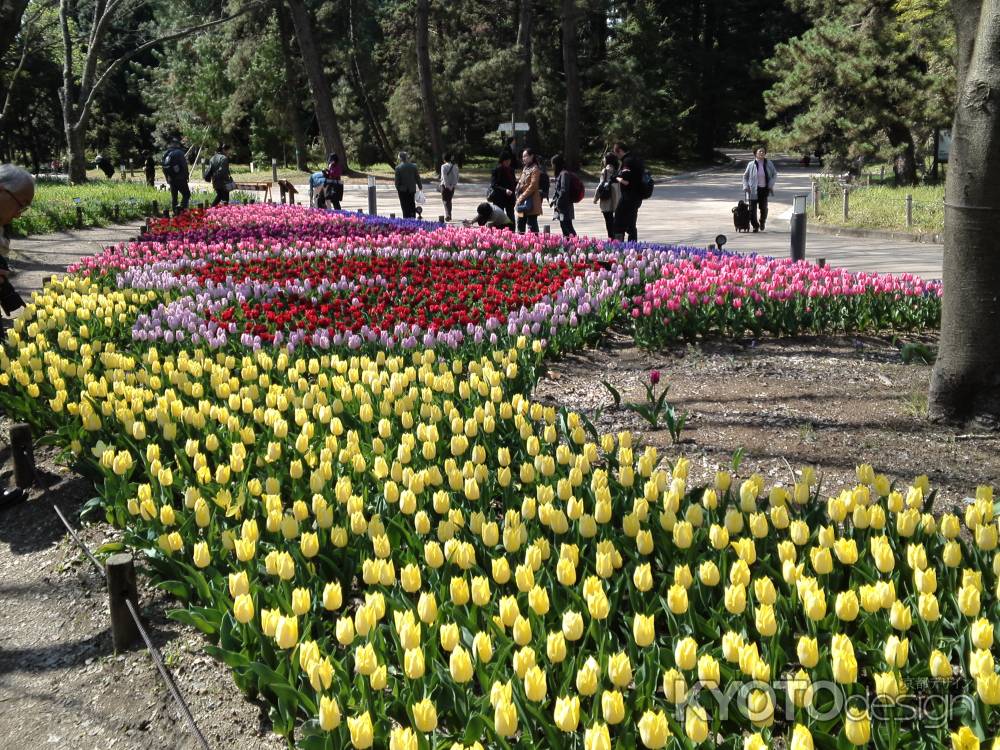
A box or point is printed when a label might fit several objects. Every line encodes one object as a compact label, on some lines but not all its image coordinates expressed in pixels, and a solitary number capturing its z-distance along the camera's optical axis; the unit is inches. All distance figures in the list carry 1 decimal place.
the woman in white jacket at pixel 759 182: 735.1
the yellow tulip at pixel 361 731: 90.9
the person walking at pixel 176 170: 831.7
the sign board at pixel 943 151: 1646.0
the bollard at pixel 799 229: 449.1
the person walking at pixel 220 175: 882.1
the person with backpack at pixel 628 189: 545.6
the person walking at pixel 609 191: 557.9
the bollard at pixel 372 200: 833.7
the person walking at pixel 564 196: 579.8
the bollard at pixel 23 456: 209.9
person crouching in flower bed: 621.9
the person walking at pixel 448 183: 808.3
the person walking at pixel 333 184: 826.8
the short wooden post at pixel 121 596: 138.8
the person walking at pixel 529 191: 576.1
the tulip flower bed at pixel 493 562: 101.3
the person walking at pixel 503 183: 637.9
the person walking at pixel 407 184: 761.6
